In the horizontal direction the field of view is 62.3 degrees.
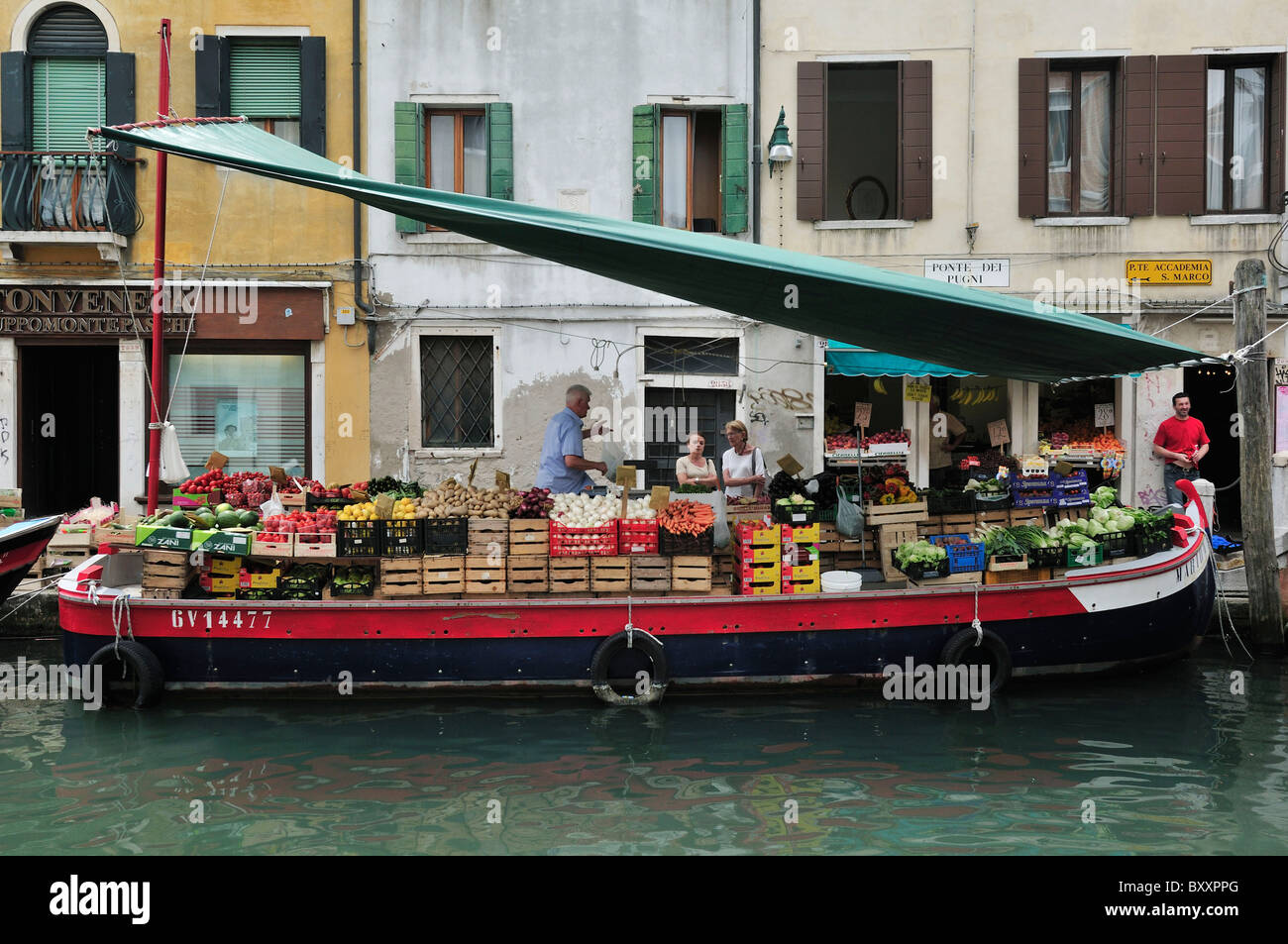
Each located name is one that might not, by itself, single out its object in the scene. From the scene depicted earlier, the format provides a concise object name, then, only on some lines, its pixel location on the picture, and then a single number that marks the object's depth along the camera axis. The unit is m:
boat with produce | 8.35
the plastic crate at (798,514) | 8.73
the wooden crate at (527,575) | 8.42
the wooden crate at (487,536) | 8.45
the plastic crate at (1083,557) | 8.98
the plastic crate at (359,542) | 8.48
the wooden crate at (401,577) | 8.38
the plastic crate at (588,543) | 8.44
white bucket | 8.59
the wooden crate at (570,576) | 8.43
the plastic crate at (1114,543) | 9.13
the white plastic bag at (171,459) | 10.26
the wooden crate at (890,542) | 8.95
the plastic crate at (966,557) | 8.67
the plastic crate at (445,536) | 8.45
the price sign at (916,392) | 14.48
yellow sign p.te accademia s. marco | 13.92
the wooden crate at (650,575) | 8.43
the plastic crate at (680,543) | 8.44
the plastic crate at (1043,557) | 8.83
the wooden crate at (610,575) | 8.40
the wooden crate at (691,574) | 8.45
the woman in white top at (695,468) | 10.74
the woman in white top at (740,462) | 11.06
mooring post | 10.25
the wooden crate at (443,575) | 8.38
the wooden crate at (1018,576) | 8.78
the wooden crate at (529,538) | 8.44
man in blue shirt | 10.12
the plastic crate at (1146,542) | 9.23
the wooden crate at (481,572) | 8.43
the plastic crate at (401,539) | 8.42
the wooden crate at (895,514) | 8.97
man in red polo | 13.03
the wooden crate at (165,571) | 8.39
